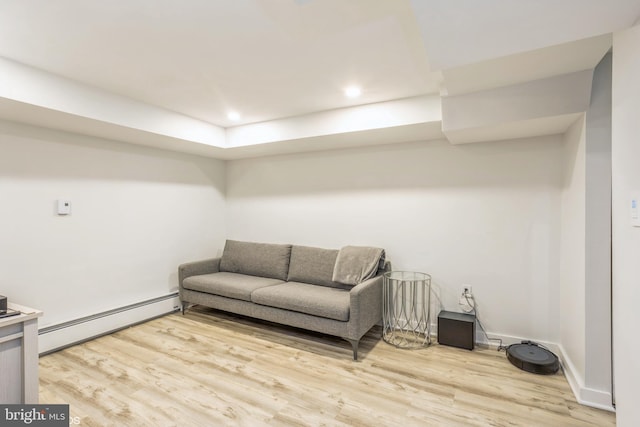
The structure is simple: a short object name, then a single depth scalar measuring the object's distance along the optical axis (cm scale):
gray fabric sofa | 284
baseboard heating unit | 282
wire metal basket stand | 320
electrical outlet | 307
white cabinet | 185
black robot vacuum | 244
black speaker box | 286
